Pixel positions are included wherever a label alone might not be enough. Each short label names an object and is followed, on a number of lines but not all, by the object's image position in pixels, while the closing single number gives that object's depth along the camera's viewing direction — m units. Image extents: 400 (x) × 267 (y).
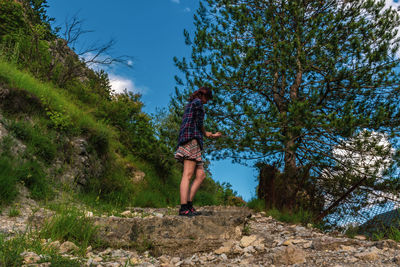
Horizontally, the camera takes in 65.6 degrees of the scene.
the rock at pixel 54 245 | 3.32
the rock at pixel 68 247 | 3.45
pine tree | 6.93
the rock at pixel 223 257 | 3.70
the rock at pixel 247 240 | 4.11
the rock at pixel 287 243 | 4.16
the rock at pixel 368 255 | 3.29
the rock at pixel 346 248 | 3.74
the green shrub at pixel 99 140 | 8.84
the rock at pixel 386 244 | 3.88
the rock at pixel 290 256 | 3.37
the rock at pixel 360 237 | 5.06
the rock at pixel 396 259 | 3.13
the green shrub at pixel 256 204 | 7.61
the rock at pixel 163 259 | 3.55
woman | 4.94
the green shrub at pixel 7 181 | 5.39
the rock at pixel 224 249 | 3.89
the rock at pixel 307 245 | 3.93
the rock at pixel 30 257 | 2.79
